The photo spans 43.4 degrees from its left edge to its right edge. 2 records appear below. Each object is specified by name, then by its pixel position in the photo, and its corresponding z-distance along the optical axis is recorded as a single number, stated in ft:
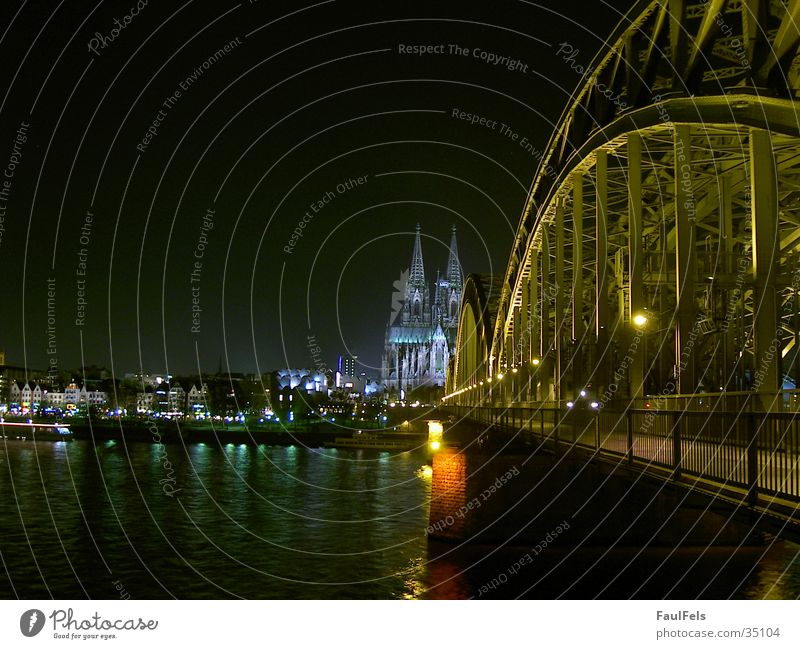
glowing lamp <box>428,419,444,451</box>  131.96
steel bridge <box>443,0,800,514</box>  48.08
